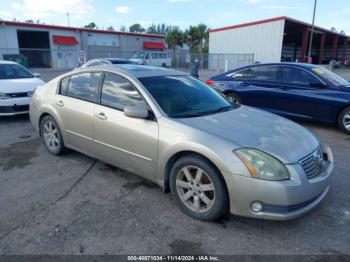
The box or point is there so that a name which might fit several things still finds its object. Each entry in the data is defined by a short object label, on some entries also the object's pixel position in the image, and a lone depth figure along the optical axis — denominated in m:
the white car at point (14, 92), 6.94
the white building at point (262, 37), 27.45
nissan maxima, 2.65
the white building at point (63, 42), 27.69
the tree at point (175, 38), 45.41
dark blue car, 6.22
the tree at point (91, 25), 77.83
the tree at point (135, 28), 112.44
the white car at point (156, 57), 28.05
